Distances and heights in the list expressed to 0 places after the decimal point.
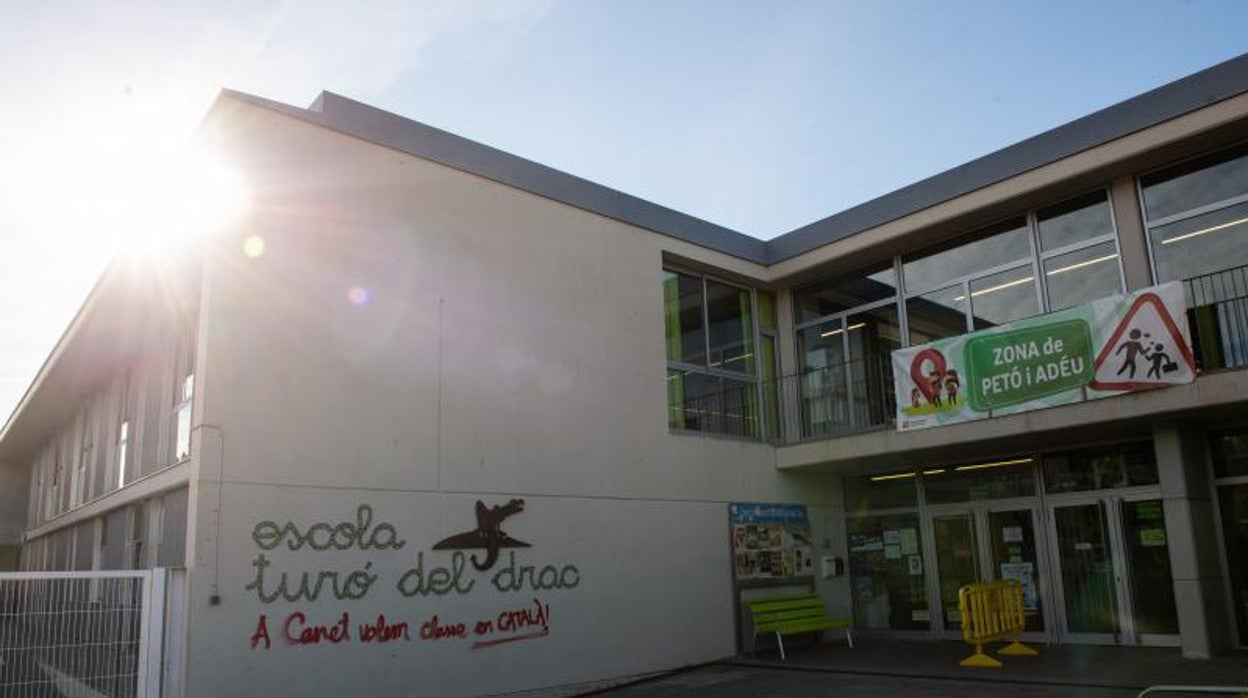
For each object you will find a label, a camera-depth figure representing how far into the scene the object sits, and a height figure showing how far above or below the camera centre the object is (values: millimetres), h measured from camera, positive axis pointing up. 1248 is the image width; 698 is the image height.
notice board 12000 -136
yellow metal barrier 9867 -984
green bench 11469 -1034
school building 8438 +1289
